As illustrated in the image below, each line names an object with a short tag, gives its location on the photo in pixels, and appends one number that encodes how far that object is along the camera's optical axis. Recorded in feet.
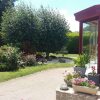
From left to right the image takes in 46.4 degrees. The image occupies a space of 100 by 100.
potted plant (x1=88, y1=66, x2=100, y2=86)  12.70
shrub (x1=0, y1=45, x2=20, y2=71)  21.50
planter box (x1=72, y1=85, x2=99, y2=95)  10.95
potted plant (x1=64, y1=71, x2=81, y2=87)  12.79
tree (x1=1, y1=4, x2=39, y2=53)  31.41
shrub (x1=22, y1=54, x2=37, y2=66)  25.39
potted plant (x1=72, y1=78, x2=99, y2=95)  10.98
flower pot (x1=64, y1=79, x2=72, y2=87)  12.75
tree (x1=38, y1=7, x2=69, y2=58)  34.26
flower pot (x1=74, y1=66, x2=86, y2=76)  14.56
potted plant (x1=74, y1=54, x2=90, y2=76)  14.86
